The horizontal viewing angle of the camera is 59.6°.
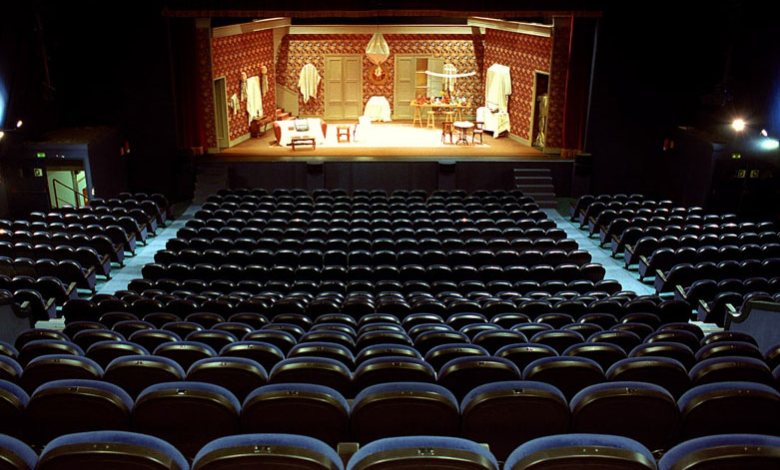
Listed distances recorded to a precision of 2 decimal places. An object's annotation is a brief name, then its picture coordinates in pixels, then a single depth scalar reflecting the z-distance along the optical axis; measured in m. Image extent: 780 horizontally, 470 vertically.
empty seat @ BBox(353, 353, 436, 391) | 4.32
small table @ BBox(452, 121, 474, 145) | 18.36
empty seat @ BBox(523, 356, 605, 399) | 4.32
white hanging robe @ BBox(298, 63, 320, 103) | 22.20
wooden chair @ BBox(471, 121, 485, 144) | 18.75
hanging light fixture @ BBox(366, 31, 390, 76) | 19.45
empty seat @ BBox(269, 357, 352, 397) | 4.27
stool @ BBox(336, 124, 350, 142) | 19.05
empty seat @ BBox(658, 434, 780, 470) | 2.77
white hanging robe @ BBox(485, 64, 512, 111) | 20.14
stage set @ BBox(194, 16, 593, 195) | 16.72
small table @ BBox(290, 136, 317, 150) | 17.95
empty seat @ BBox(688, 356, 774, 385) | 4.33
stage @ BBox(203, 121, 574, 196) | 16.58
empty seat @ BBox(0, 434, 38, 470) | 2.83
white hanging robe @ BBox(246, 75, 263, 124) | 19.56
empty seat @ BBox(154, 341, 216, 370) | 4.92
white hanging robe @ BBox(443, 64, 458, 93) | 22.03
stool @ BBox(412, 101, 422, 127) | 21.64
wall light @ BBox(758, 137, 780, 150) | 14.80
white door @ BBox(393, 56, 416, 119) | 22.58
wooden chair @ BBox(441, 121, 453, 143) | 19.08
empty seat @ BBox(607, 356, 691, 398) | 4.32
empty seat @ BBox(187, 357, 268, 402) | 4.24
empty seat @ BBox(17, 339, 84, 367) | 4.96
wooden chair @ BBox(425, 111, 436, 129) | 21.28
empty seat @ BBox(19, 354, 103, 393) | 4.31
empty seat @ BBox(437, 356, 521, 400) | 4.32
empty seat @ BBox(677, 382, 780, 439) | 3.67
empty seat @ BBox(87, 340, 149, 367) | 4.97
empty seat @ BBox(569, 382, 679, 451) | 3.64
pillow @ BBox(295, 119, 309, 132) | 18.16
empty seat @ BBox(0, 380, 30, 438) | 3.71
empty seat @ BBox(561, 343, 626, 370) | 5.03
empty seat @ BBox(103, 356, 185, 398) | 4.28
